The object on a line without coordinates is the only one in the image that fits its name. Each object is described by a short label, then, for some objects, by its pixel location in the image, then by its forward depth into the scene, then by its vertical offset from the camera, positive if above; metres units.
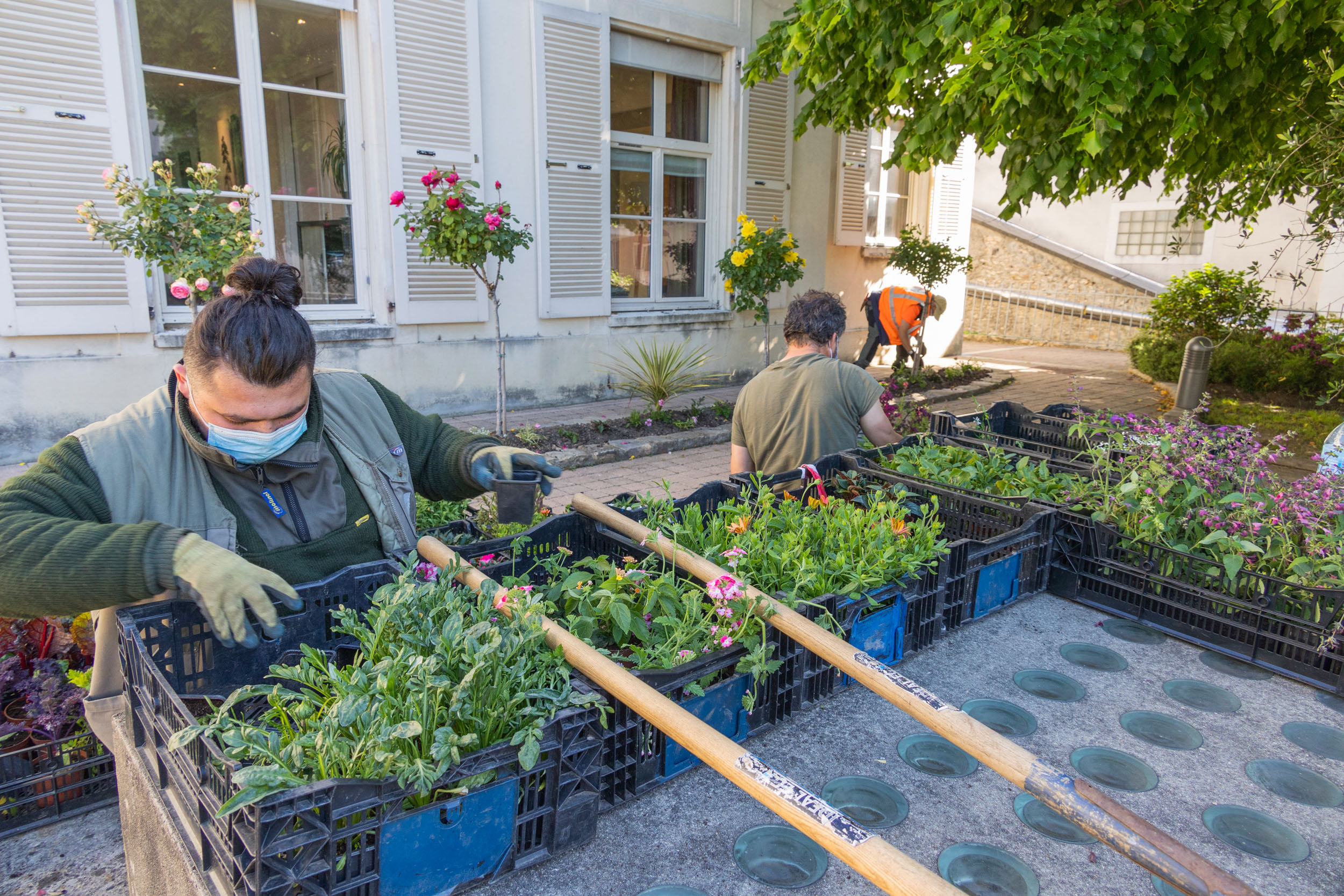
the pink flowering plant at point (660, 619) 1.45 -0.60
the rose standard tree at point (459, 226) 5.81 +0.46
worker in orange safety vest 8.55 -0.21
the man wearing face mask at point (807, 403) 3.52 -0.46
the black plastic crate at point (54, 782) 1.97 -1.23
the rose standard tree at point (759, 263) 7.68 +0.32
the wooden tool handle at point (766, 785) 0.93 -0.63
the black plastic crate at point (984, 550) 1.94 -0.64
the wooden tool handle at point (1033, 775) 0.95 -0.63
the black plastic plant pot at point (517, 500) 1.94 -0.49
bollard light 7.88 -0.65
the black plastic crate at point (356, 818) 0.99 -0.70
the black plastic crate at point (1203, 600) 1.79 -0.71
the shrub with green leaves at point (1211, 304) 9.92 +0.01
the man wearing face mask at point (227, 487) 1.50 -0.44
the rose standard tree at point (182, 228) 4.45 +0.32
